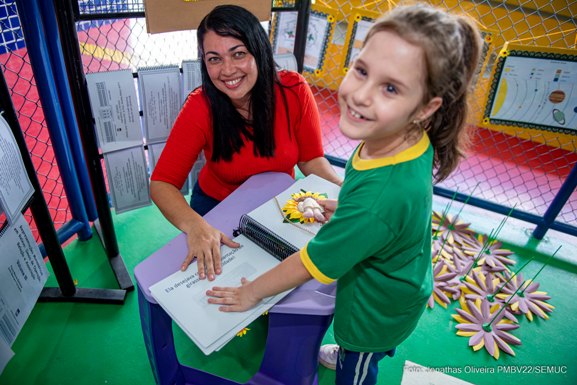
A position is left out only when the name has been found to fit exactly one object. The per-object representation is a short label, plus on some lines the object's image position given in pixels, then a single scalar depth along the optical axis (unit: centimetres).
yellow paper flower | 109
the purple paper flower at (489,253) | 198
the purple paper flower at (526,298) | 177
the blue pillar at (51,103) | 133
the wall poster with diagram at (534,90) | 189
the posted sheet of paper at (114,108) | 132
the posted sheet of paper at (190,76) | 152
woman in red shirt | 118
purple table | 93
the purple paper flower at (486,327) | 161
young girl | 67
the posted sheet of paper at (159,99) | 145
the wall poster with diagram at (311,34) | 206
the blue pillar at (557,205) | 204
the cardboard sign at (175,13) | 131
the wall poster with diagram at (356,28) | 201
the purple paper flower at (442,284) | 178
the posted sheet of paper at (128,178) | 149
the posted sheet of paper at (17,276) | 107
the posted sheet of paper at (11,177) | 101
